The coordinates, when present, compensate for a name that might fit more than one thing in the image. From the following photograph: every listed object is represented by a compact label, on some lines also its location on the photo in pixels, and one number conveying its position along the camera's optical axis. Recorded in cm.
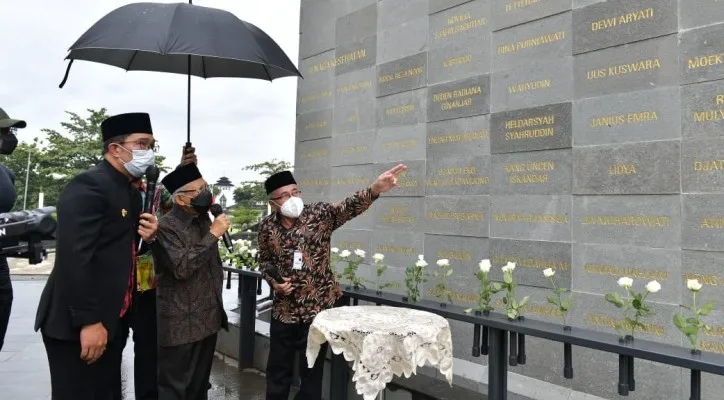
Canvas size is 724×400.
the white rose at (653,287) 264
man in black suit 245
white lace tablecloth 256
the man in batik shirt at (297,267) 354
